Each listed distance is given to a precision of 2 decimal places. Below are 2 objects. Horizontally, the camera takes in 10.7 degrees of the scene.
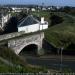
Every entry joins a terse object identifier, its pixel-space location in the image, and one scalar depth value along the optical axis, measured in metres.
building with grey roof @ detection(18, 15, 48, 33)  31.64
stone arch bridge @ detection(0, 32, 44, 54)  22.81
